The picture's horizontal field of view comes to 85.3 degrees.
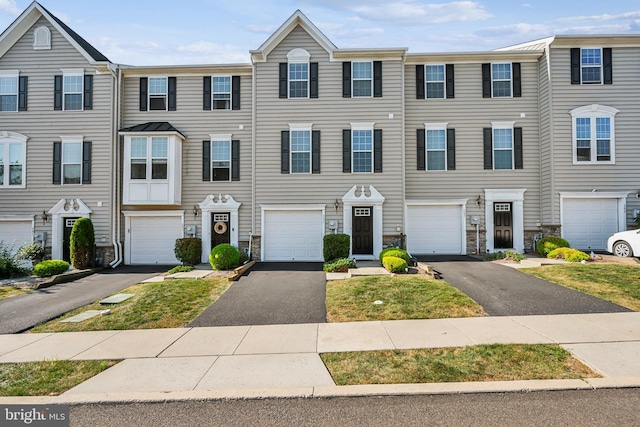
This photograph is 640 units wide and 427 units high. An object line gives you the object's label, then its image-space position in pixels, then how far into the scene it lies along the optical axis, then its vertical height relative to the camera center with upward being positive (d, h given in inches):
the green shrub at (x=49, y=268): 504.7 -71.1
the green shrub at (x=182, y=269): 520.6 -76.1
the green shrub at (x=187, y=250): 593.0 -53.5
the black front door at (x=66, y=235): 622.5 -27.1
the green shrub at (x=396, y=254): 505.0 -53.2
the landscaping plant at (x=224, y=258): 518.3 -58.3
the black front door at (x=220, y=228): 634.2 -16.7
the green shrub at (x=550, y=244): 569.3 -44.7
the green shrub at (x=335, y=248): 559.8 -48.1
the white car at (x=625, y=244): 510.6 -41.4
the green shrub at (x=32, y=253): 556.1 -53.8
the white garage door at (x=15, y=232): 621.3 -21.1
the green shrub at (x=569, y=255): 507.5 -57.4
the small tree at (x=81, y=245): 568.4 -41.2
